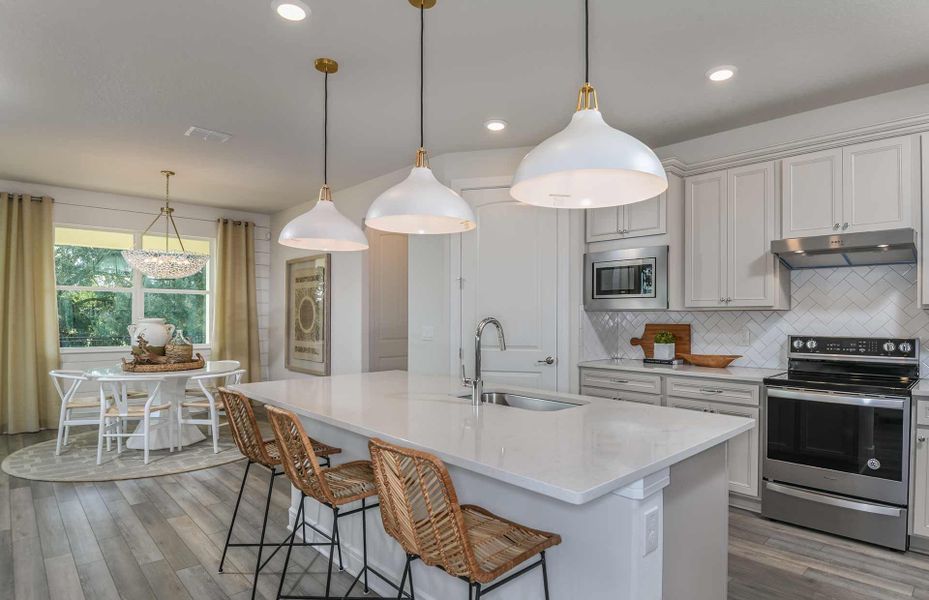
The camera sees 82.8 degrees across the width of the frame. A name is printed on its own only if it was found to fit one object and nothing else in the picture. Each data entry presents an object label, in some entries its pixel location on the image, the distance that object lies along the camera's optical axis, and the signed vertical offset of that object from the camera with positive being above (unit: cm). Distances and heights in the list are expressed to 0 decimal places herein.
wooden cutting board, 408 -32
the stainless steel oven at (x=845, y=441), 277 -80
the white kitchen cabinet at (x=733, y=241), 343 +38
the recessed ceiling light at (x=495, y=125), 369 +121
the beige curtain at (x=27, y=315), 525 -22
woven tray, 461 -65
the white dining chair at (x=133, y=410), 432 -101
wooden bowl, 375 -46
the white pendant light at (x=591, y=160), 147 +41
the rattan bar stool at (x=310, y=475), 193 -71
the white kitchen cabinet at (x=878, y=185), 292 +64
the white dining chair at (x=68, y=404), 447 -98
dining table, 450 -88
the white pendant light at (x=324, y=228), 260 +34
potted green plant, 396 -37
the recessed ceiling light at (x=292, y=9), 227 +126
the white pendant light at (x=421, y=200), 212 +39
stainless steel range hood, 289 +28
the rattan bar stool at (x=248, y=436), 239 -66
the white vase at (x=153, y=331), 495 -35
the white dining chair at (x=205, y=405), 464 -104
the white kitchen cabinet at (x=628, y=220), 380 +57
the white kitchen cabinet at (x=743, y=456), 326 -100
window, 577 +4
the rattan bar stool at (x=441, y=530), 140 -68
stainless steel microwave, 382 +13
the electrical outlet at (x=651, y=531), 149 -67
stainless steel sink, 255 -54
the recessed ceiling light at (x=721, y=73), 285 +123
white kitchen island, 146 -52
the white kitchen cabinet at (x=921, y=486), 271 -98
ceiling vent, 389 +121
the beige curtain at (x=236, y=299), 659 -5
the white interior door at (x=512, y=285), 415 +9
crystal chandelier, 515 +33
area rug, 401 -138
